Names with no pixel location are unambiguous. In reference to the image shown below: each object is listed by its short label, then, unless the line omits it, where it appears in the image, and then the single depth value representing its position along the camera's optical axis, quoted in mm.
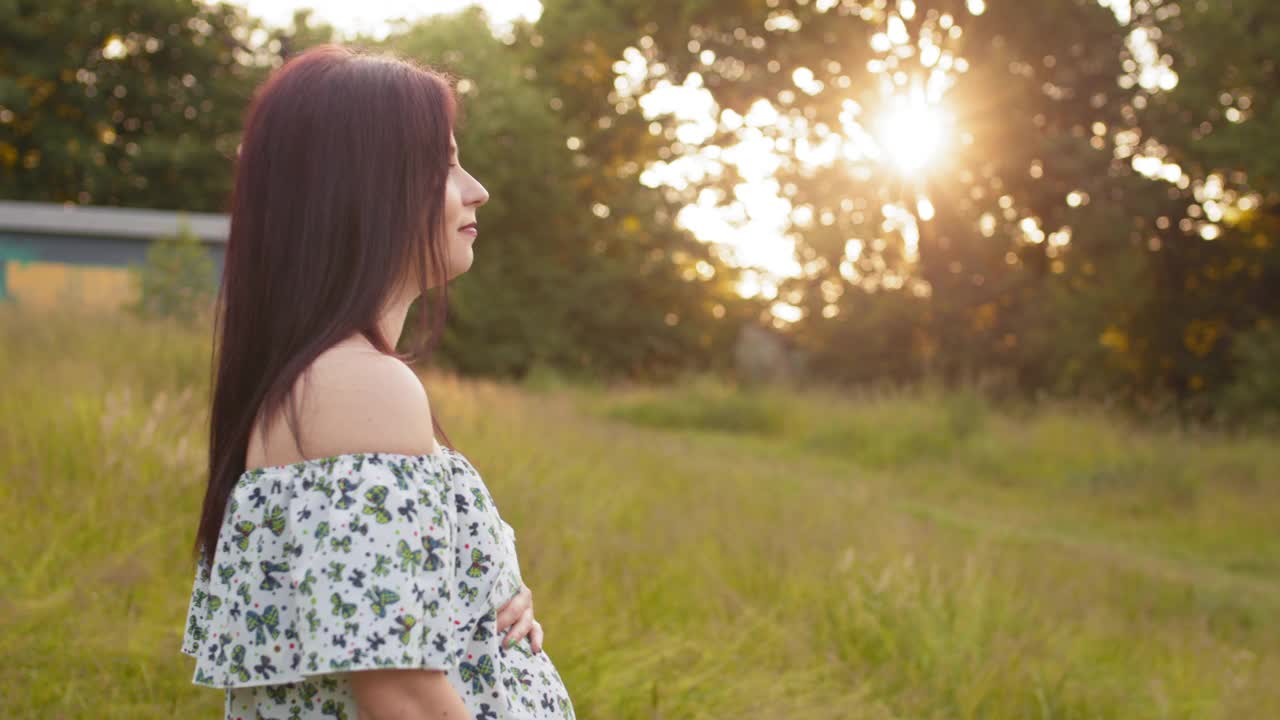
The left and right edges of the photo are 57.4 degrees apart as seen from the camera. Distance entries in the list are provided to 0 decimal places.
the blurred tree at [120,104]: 28438
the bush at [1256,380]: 15023
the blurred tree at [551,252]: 26359
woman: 1386
